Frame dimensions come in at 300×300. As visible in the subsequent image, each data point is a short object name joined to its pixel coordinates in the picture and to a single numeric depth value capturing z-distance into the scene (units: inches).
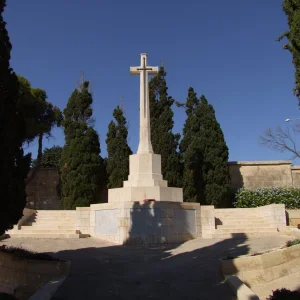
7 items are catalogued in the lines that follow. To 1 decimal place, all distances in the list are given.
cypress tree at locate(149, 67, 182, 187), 730.2
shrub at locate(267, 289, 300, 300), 167.2
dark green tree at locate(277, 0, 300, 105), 307.7
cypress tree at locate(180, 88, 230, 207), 713.6
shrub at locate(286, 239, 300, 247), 311.1
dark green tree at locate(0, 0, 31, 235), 279.4
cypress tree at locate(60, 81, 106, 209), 711.7
